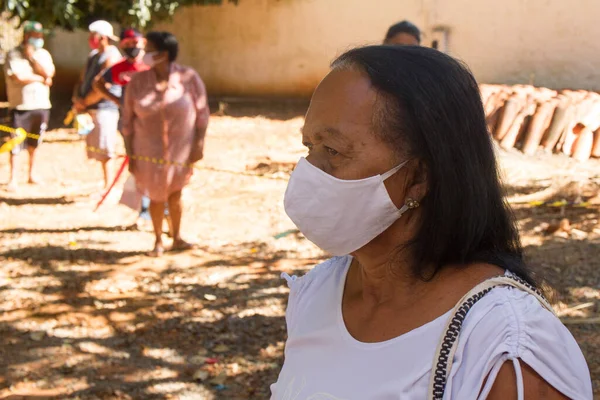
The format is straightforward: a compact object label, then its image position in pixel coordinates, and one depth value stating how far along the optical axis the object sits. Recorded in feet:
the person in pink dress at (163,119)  20.63
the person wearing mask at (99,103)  26.84
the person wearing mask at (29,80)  29.27
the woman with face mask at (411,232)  4.65
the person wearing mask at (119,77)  25.03
